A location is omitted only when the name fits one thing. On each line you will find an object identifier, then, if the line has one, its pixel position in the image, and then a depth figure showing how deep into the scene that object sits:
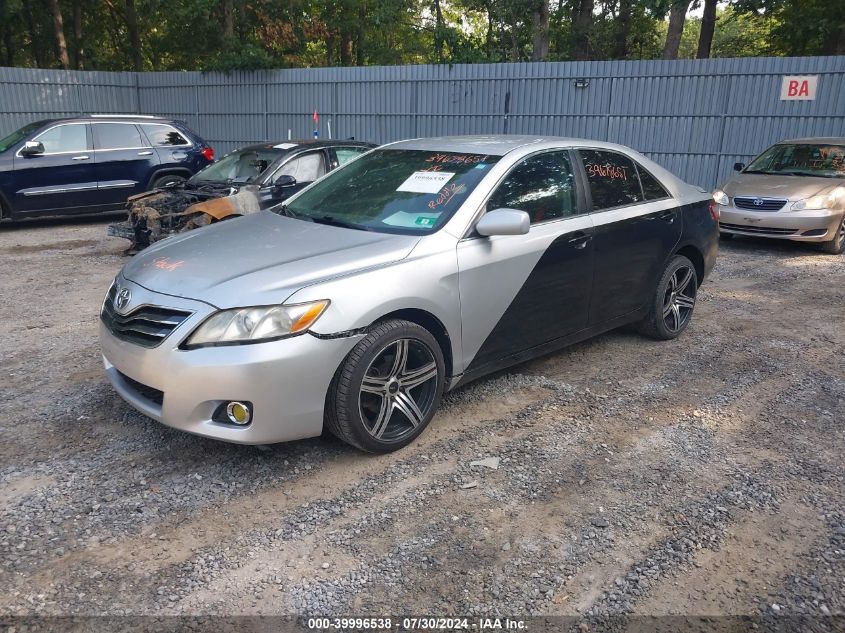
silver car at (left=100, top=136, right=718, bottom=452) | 3.42
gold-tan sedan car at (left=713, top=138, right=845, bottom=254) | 9.48
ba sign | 12.04
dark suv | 10.80
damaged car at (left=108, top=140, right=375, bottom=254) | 8.32
